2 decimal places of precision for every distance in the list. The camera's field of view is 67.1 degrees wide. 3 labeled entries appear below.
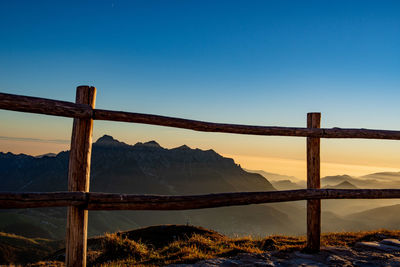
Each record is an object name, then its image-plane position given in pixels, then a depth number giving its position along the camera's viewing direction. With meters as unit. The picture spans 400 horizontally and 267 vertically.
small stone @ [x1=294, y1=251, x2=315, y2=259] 4.54
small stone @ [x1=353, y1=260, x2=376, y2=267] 4.16
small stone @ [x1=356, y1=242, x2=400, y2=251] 5.05
